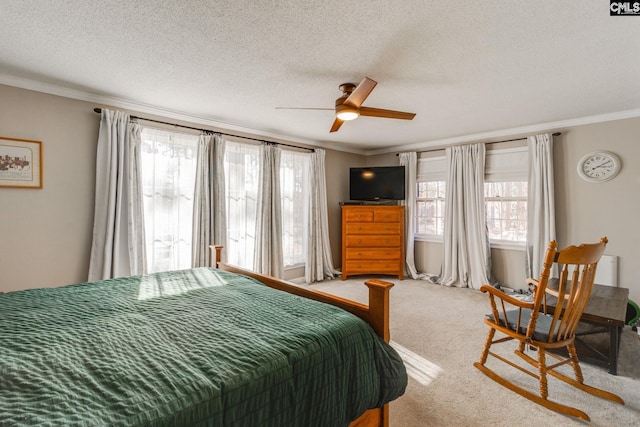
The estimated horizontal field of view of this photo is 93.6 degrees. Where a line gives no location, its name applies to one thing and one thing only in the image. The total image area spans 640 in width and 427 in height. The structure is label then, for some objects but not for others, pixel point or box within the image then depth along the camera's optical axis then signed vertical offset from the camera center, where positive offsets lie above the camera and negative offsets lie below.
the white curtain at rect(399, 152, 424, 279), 5.41 +0.12
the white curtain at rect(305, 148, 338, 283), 5.11 -0.25
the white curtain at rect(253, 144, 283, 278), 4.42 -0.07
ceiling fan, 2.27 +0.91
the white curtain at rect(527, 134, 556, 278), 3.97 +0.11
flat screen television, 5.40 +0.55
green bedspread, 0.91 -0.55
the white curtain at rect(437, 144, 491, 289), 4.58 -0.17
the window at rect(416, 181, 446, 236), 5.27 +0.08
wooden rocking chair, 1.84 -0.79
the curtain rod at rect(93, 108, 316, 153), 3.23 +1.09
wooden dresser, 5.23 -0.53
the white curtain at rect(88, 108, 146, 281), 3.06 +0.12
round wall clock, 3.64 +0.56
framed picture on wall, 2.63 +0.47
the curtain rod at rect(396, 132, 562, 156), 3.98 +1.06
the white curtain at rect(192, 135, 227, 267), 3.73 +0.17
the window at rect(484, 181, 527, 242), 4.43 +0.03
